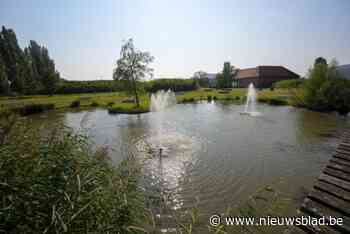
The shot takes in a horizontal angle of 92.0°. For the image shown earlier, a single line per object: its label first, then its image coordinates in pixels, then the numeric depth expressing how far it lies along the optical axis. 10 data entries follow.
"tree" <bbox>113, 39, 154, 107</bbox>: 20.75
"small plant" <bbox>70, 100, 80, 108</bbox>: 24.21
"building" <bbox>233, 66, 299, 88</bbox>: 56.12
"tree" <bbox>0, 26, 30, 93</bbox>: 30.86
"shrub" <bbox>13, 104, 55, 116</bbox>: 18.92
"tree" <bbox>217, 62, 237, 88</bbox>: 51.84
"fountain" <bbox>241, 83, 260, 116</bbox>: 17.39
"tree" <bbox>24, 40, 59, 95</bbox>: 37.00
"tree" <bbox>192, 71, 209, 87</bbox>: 64.75
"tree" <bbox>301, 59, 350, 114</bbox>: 17.20
